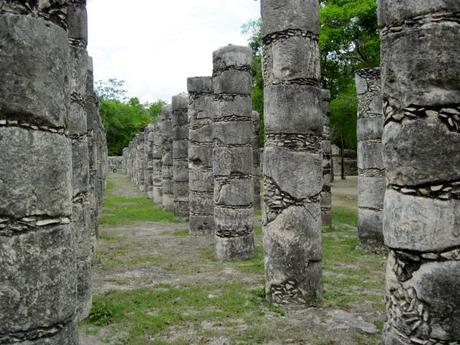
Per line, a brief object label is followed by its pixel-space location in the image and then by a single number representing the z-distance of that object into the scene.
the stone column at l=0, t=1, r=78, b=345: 2.67
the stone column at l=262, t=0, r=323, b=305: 6.36
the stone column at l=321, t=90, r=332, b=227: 12.70
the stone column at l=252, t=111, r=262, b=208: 17.12
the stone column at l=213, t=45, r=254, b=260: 9.58
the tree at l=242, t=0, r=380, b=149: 18.08
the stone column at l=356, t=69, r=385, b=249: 9.91
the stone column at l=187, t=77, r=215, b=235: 12.42
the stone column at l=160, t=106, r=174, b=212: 17.95
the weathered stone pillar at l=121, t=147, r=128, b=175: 47.19
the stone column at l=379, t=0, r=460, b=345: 3.66
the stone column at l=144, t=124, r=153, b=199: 23.91
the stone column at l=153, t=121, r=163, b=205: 20.75
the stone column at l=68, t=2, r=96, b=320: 5.96
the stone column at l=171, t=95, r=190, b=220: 15.46
